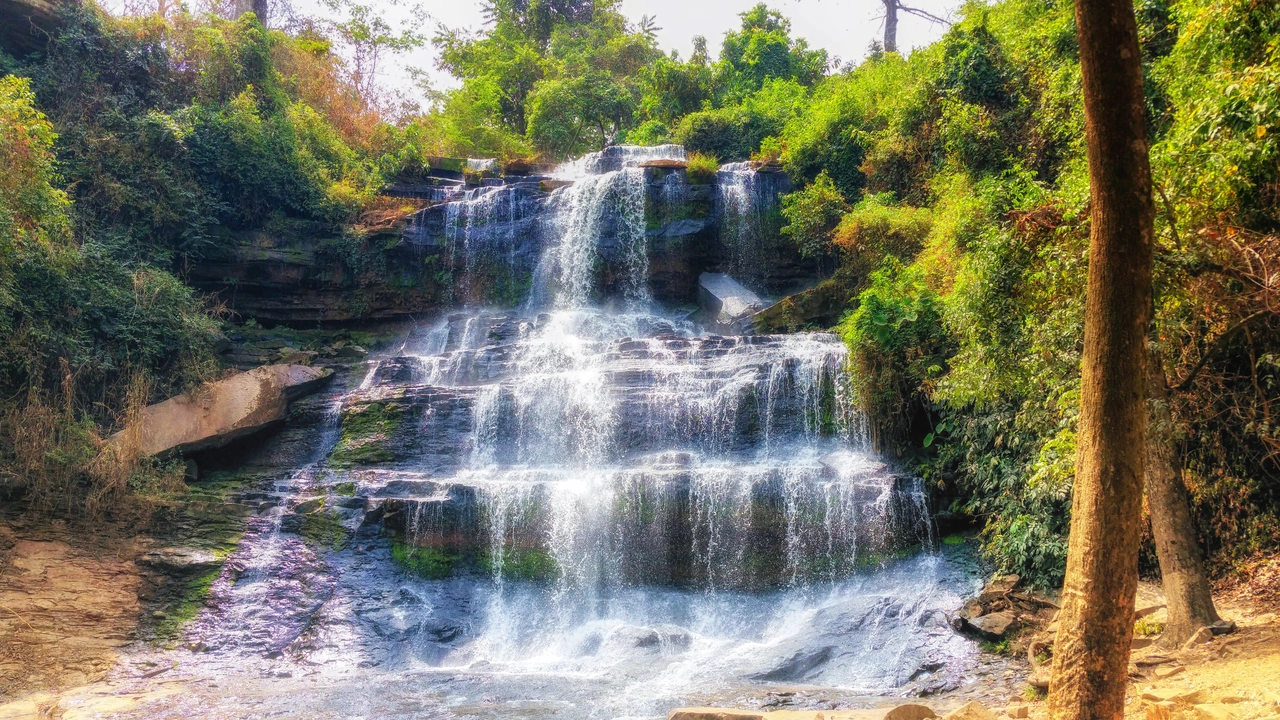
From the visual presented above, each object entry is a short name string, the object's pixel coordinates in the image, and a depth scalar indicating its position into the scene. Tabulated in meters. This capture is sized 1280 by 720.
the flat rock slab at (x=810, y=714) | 5.56
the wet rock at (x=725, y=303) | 18.88
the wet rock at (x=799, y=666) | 9.85
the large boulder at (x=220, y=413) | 14.48
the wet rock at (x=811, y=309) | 17.77
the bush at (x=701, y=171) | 21.94
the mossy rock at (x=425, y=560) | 13.30
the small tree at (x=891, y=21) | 29.97
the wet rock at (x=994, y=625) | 9.64
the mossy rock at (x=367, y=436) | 15.34
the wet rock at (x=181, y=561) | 12.30
